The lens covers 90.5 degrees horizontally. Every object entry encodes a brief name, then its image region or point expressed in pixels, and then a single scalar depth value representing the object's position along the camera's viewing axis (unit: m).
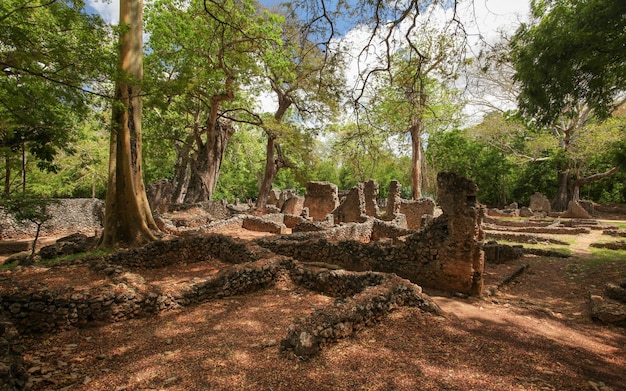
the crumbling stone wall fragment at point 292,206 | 24.70
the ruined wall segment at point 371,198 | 20.41
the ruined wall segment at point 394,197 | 20.30
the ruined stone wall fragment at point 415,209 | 21.16
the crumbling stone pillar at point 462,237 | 7.43
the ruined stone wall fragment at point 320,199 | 19.95
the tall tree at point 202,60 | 14.11
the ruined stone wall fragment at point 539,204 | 29.52
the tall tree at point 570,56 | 7.03
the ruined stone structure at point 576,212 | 24.50
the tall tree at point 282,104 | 14.27
